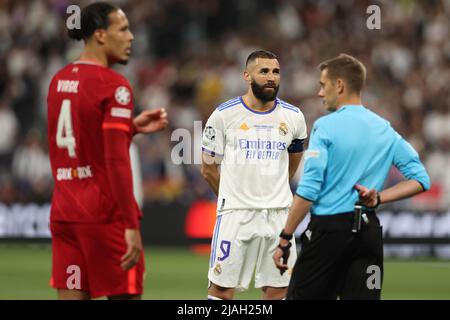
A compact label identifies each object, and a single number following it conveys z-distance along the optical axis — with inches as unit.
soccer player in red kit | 495.5
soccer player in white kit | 684.7
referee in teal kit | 554.3
